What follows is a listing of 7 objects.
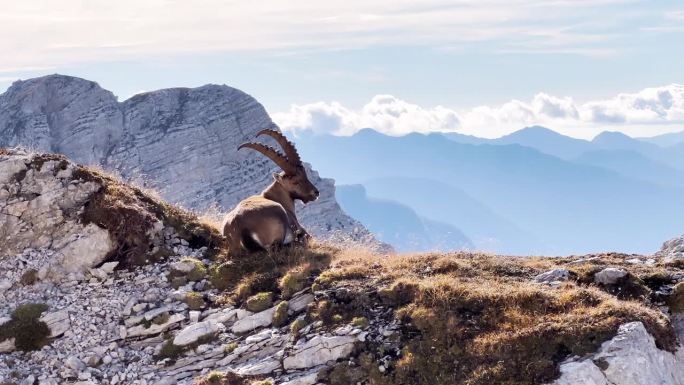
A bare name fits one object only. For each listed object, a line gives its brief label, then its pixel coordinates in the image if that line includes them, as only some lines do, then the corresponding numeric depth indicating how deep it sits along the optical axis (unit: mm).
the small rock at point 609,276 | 13914
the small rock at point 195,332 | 13797
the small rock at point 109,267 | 16239
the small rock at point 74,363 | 13227
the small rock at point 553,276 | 13995
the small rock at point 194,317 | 14570
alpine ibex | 17266
